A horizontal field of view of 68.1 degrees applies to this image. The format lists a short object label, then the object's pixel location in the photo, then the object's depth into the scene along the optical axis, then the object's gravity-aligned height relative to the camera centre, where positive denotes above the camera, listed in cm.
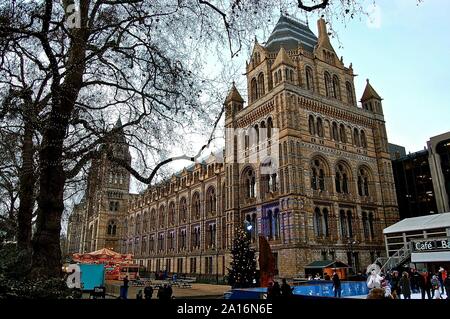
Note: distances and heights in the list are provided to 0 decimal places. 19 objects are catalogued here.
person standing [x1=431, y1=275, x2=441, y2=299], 2137 -218
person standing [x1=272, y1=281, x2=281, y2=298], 1181 -128
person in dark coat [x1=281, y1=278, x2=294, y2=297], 1319 -137
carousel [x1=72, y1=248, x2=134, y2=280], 3415 -27
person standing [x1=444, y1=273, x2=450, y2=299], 1622 -163
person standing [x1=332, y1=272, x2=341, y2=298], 1898 -184
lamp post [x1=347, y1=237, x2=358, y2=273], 3196 +52
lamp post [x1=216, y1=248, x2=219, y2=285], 3839 -110
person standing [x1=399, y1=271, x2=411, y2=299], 1769 -190
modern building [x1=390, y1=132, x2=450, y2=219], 3897 +863
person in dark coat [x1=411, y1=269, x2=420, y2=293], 2257 -216
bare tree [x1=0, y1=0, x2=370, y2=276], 743 +391
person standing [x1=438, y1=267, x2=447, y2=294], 1770 -125
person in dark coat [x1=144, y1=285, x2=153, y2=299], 1661 -168
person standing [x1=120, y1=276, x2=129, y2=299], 2020 -186
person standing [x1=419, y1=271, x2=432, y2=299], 1748 -173
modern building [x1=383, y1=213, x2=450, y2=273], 2609 +72
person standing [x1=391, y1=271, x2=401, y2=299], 1966 -207
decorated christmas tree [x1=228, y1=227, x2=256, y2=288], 2747 -97
